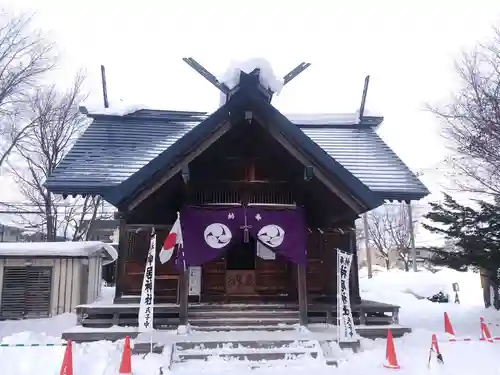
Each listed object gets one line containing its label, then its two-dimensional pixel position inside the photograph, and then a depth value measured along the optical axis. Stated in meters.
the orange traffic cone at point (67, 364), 6.64
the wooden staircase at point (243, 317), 9.52
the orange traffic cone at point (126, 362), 7.04
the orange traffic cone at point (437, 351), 7.68
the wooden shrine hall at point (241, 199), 9.20
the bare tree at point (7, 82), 18.20
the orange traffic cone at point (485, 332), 9.43
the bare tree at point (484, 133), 11.30
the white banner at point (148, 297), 8.51
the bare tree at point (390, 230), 37.43
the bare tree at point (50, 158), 24.03
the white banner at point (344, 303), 8.62
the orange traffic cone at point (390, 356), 7.49
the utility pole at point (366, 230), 33.81
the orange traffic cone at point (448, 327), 10.36
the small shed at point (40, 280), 14.99
